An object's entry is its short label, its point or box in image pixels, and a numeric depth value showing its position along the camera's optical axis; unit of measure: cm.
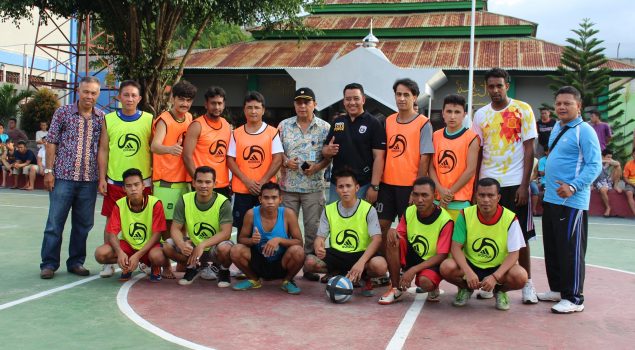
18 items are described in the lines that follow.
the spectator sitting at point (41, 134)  1812
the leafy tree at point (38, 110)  2402
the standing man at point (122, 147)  659
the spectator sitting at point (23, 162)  1689
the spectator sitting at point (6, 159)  1703
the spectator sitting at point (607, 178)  1349
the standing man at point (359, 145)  631
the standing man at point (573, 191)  557
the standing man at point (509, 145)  590
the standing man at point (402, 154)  615
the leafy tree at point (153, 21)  1523
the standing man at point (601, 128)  1399
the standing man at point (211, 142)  656
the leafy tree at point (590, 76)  1959
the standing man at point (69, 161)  656
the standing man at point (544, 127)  1330
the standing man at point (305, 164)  665
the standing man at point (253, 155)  662
